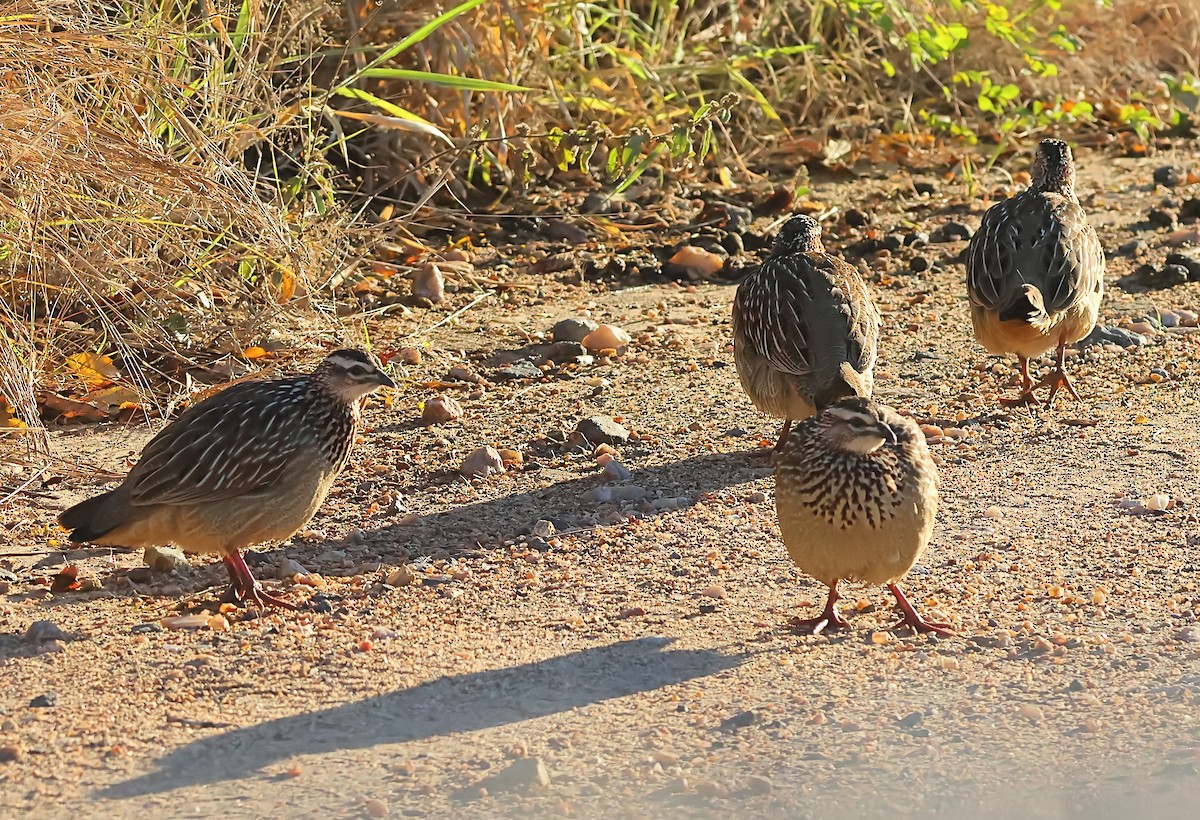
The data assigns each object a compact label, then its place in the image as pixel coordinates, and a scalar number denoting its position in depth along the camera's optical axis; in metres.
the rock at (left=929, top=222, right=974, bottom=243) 19.44
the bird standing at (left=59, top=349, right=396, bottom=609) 10.91
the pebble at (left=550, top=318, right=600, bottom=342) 16.36
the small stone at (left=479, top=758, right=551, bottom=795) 8.55
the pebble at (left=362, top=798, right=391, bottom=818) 8.27
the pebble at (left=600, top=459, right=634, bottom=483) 13.26
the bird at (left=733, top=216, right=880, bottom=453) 13.15
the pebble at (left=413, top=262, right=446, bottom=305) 17.52
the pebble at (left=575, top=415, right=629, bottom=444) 14.02
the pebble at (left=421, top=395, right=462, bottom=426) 14.55
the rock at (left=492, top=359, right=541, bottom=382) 15.67
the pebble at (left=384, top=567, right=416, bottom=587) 11.32
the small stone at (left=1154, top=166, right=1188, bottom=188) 21.25
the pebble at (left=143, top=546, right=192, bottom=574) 11.77
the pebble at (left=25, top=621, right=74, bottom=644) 10.30
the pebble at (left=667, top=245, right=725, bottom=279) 18.55
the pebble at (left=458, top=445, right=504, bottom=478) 13.40
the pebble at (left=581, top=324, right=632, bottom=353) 16.27
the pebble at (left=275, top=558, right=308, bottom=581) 11.53
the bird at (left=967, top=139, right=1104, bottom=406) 14.82
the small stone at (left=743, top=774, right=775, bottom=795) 8.55
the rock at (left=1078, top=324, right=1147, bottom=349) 16.53
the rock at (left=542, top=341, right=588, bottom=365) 16.09
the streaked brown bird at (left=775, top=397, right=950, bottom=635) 10.20
